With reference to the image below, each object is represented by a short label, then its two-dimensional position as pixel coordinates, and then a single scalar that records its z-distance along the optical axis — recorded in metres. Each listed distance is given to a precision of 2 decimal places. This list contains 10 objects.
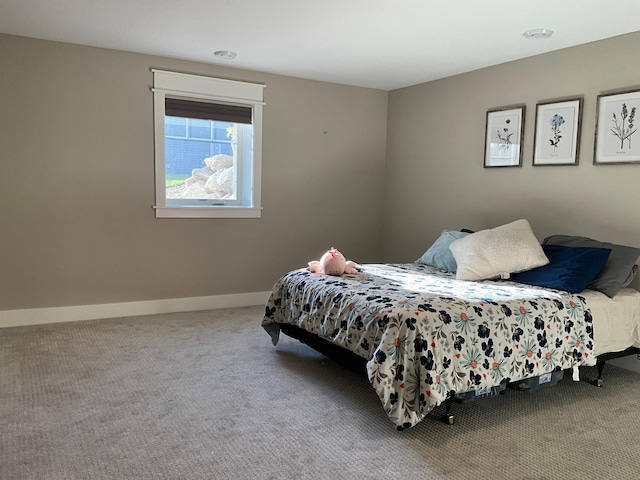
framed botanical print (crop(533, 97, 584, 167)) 3.73
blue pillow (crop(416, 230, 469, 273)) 3.93
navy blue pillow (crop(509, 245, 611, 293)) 3.11
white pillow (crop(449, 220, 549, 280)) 3.42
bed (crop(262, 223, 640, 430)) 2.42
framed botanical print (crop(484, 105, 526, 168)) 4.16
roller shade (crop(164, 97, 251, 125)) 4.51
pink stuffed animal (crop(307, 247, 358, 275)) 3.49
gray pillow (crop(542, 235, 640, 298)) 3.14
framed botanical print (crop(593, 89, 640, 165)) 3.39
